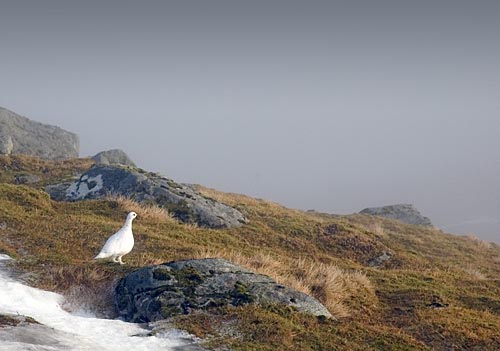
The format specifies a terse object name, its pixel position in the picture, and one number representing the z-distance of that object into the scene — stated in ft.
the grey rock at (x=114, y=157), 204.44
